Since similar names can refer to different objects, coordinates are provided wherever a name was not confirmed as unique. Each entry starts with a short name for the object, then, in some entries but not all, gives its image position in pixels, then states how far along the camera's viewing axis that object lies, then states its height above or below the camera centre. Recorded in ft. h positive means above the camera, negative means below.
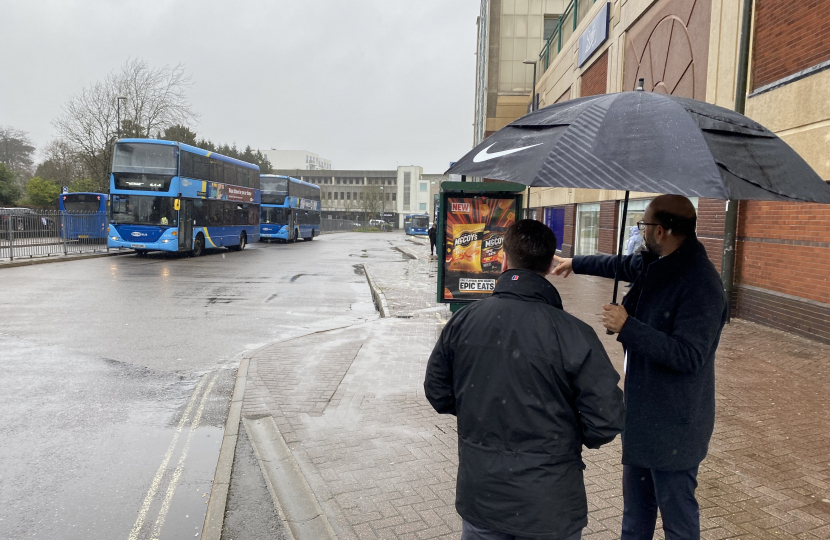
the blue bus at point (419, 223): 235.40 -2.56
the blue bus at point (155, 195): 75.92 +1.92
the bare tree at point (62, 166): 151.23 +11.61
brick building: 28.66 +6.63
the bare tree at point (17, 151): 219.82 +20.48
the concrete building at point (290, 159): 479.41 +43.13
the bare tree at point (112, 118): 122.21 +18.99
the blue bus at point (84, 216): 82.79 -1.16
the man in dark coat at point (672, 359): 8.33 -1.88
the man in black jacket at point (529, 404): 7.03 -2.17
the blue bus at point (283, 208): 129.59 +1.25
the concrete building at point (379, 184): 416.46 +18.15
